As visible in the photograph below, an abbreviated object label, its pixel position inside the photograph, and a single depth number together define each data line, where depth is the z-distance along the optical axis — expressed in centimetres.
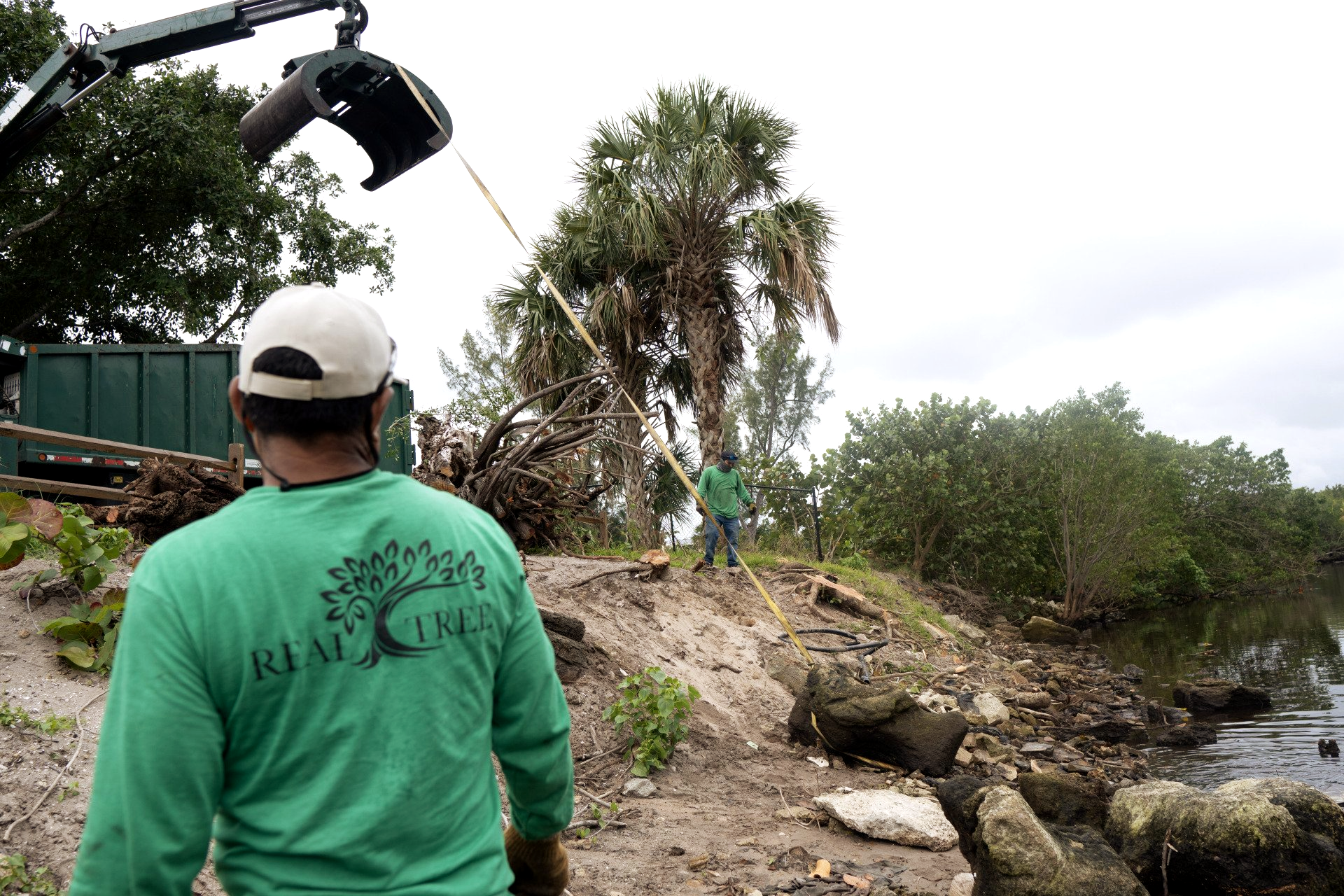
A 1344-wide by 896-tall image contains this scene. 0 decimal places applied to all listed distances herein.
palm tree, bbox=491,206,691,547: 1505
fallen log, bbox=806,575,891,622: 1338
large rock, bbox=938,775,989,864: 471
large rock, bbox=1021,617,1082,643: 2195
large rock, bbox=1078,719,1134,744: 1112
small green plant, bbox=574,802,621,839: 500
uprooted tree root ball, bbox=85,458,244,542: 602
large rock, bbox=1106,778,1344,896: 474
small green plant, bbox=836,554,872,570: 1891
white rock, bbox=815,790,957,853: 540
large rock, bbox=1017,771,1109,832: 559
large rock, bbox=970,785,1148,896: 425
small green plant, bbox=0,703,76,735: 404
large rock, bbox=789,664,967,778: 705
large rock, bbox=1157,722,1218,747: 1141
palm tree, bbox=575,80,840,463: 1469
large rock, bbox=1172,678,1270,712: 1385
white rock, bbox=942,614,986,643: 1636
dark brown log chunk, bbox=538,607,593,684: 666
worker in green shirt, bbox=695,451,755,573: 1245
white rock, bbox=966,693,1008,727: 1016
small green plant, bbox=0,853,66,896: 317
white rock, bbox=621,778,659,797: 568
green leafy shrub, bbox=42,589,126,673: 465
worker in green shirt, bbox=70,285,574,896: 126
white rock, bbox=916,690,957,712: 932
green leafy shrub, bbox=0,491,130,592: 495
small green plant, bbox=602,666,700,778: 604
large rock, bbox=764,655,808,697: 917
